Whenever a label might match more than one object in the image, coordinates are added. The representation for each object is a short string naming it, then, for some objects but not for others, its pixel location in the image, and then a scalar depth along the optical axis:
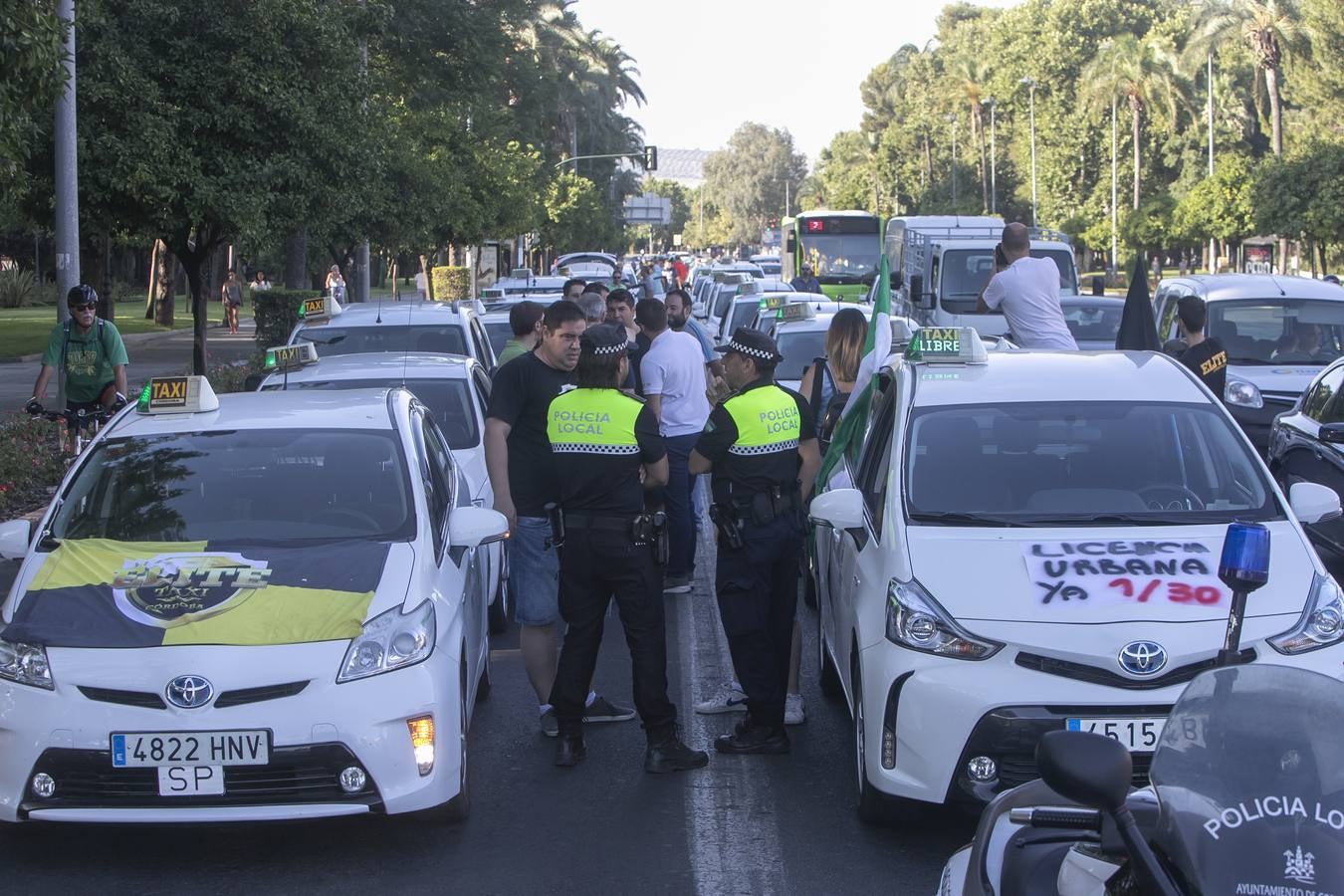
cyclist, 12.15
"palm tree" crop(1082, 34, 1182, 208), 70.75
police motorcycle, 2.55
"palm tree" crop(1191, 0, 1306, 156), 57.78
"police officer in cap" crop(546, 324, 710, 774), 6.58
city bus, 37.66
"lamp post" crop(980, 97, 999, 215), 86.52
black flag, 10.71
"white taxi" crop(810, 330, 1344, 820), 5.28
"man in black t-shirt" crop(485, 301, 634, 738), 7.12
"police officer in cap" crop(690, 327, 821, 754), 6.80
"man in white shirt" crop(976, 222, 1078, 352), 10.84
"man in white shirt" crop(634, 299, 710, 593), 10.30
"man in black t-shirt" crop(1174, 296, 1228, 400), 11.53
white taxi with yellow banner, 5.34
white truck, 22.66
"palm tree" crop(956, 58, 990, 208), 93.65
